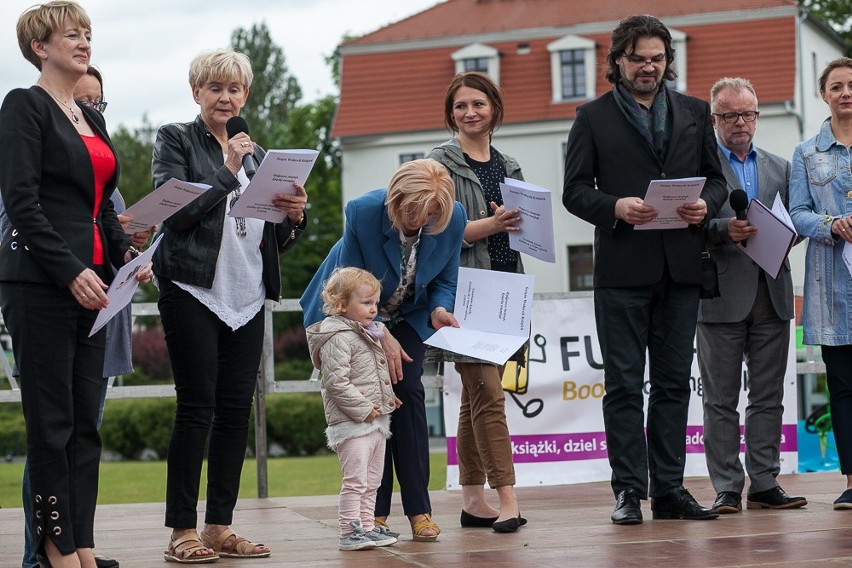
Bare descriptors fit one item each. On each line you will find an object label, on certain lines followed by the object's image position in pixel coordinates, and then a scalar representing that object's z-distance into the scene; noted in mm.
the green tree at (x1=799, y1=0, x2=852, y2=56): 71391
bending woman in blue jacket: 10530
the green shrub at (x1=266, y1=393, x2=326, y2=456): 49660
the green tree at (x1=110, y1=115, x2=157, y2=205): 119252
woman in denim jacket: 12329
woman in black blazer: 8167
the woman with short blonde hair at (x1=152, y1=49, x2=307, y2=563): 9781
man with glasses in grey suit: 12422
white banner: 16820
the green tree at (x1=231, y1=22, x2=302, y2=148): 120280
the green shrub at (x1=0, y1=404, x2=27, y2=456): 48689
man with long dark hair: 11515
